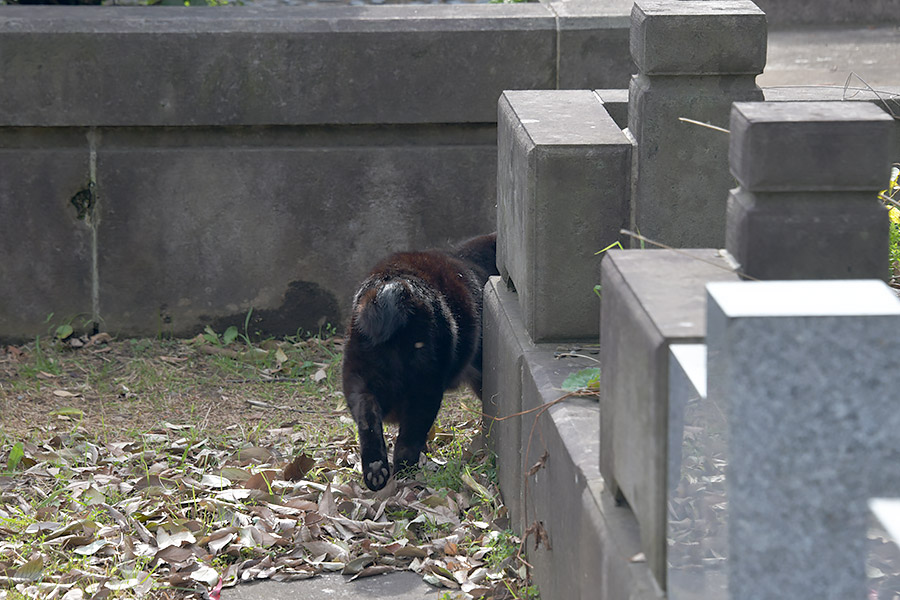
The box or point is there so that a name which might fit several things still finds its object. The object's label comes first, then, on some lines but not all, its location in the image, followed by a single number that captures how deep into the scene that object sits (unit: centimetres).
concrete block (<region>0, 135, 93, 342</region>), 1262
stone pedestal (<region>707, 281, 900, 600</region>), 364
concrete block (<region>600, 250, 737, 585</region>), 431
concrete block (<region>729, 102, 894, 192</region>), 451
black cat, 927
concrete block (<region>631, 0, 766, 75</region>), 750
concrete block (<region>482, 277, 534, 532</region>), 802
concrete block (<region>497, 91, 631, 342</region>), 753
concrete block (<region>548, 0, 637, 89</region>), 1271
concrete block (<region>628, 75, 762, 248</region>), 770
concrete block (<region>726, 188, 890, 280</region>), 468
